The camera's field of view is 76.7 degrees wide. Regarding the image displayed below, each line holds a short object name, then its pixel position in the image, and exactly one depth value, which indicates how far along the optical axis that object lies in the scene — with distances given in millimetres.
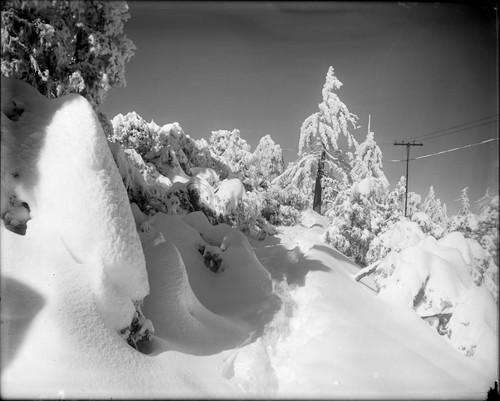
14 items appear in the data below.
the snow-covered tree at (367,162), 13056
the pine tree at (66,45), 4578
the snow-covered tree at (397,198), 13227
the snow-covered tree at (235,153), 12837
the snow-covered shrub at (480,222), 6715
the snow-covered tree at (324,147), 12609
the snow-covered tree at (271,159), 17922
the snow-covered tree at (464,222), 10191
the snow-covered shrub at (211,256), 7207
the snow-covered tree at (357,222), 11945
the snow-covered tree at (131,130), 9695
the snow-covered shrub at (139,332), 3996
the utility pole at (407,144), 7777
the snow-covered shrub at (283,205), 11647
